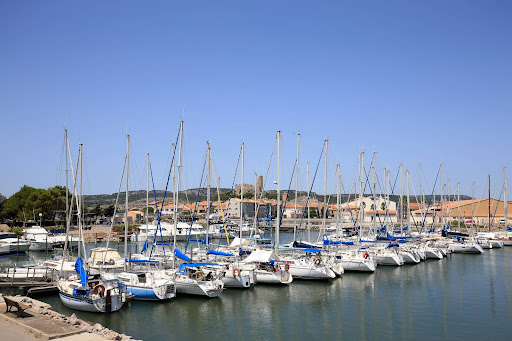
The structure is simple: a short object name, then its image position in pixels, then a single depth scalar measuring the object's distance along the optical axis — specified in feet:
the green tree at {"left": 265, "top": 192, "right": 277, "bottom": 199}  624.14
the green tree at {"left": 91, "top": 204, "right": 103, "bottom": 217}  397.76
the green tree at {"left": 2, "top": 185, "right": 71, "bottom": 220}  278.67
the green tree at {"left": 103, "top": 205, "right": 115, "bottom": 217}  387.75
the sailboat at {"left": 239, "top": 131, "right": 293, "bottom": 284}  110.11
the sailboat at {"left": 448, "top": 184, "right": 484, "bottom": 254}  186.80
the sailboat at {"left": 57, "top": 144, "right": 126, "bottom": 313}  81.10
